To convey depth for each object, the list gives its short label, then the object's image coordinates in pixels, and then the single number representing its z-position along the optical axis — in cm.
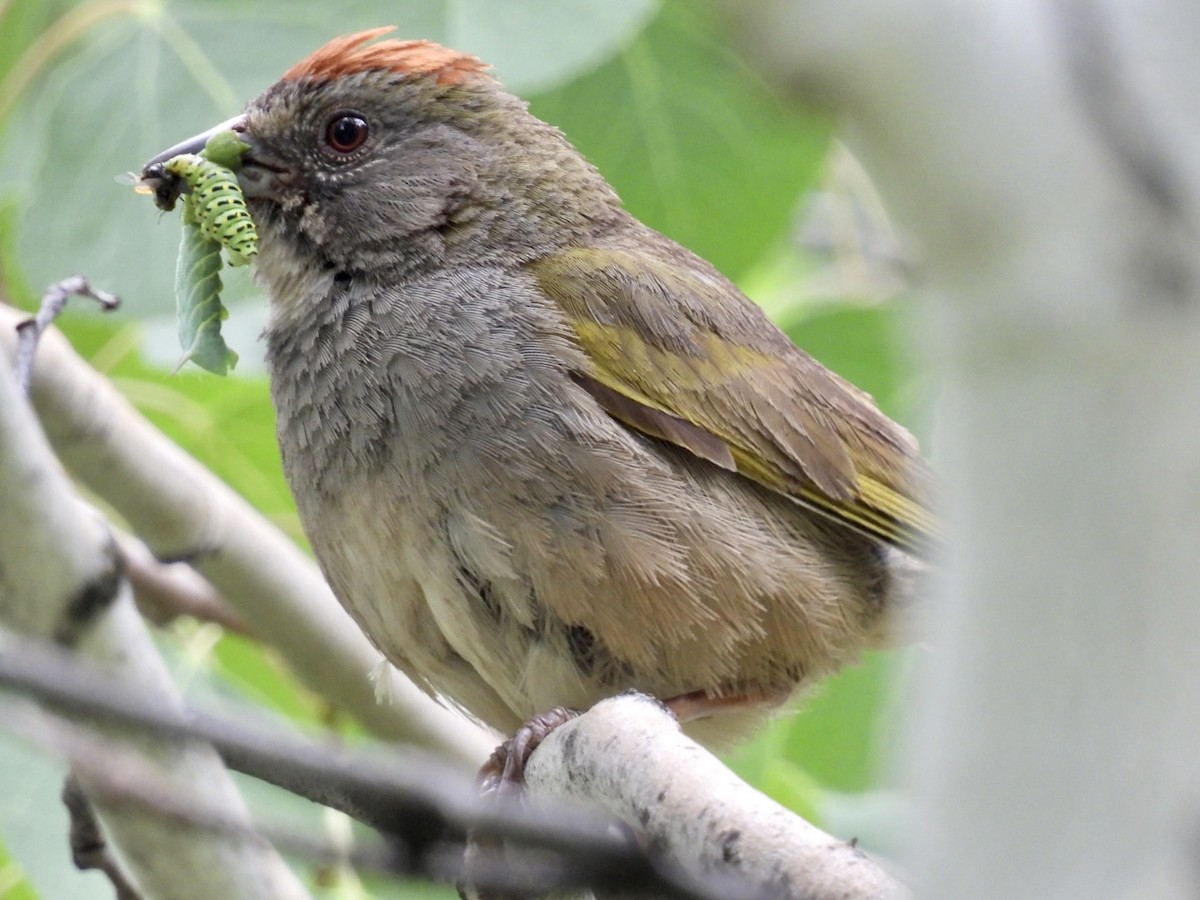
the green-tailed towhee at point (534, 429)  628
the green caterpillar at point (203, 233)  677
